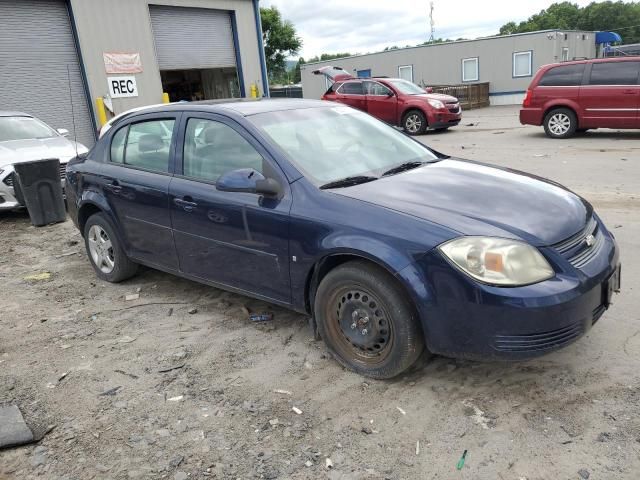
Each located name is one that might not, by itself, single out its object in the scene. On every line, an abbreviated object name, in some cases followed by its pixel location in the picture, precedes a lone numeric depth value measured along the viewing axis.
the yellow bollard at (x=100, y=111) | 15.32
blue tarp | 30.27
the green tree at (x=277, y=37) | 49.97
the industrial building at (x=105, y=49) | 14.03
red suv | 15.77
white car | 7.95
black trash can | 7.59
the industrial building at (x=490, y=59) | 26.53
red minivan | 11.74
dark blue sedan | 2.82
